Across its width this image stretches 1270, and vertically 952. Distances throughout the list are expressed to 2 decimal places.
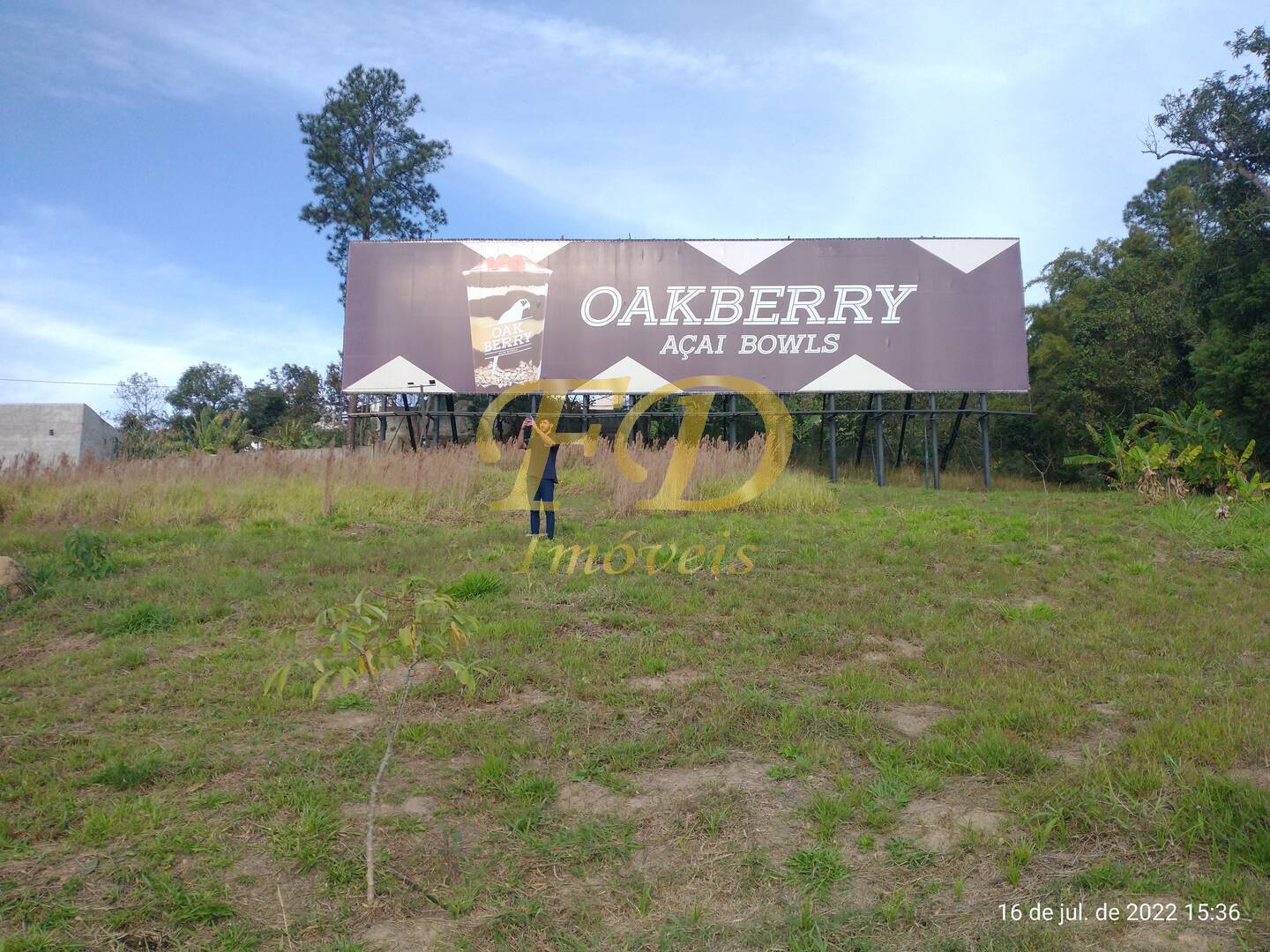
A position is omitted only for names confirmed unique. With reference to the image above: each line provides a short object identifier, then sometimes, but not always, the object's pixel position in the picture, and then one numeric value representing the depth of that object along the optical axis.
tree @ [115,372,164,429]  38.19
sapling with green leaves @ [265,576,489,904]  3.01
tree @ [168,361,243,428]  38.06
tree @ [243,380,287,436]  32.53
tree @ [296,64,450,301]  28.00
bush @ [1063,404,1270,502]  12.20
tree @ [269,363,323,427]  31.84
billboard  18.02
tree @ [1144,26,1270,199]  18.44
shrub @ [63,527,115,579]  7.73
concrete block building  28.25
